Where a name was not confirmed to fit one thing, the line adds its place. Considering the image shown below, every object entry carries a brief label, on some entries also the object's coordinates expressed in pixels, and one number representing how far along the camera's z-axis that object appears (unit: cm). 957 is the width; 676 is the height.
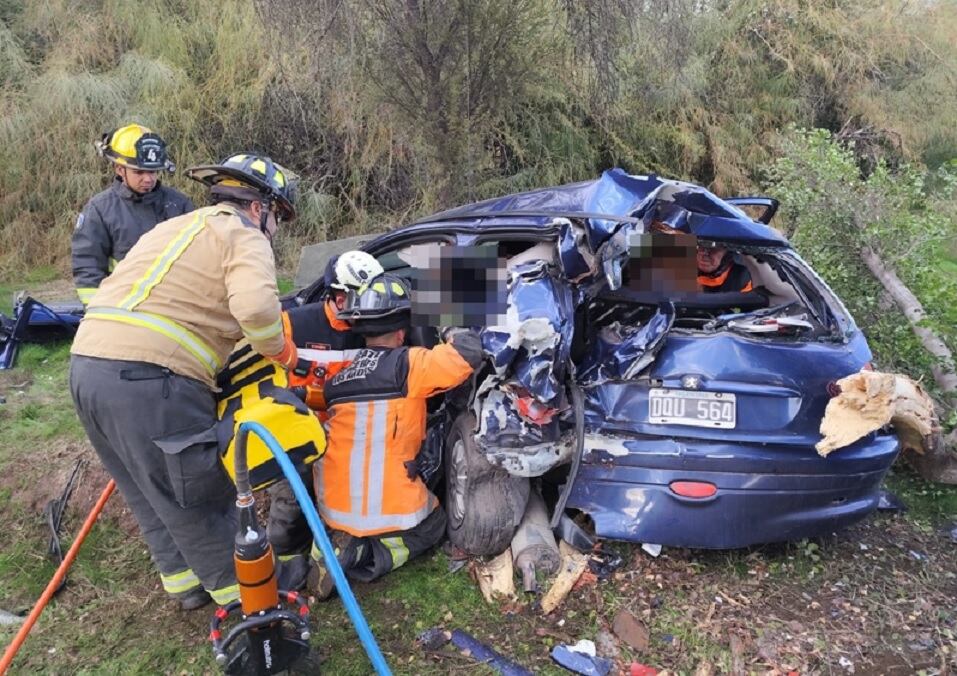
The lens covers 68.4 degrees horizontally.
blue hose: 204
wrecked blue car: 269
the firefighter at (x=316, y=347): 312
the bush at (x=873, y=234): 409
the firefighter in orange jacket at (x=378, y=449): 286
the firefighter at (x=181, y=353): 246
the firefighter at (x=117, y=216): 395
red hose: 247
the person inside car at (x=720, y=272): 343
